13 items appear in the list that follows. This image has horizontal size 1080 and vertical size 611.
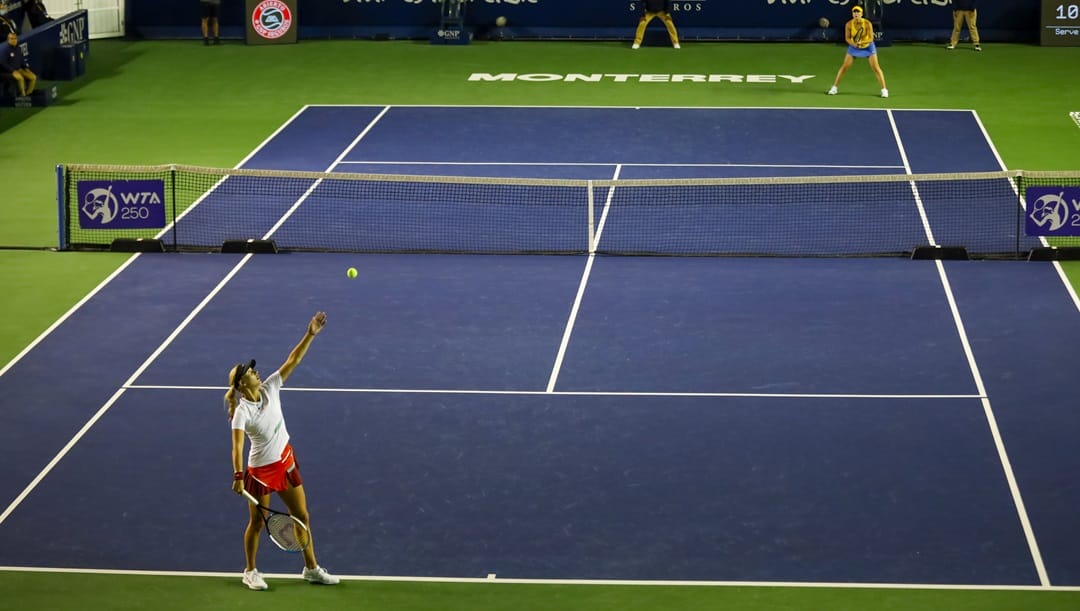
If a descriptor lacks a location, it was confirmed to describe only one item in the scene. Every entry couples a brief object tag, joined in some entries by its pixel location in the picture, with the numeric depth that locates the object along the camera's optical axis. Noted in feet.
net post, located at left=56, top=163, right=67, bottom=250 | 75.35
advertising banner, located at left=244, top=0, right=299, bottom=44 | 124.06
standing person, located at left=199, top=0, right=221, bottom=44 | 123.44
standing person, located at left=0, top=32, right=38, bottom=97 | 99.71
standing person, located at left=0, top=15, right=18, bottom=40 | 101.71
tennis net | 75.31
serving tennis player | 41.19
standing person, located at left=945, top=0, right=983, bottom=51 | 119.03
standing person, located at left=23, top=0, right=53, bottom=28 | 111.86
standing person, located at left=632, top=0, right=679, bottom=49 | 120.47
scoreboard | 119.85
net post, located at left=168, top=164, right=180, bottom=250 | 75.20
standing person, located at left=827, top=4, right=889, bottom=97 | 102.94
